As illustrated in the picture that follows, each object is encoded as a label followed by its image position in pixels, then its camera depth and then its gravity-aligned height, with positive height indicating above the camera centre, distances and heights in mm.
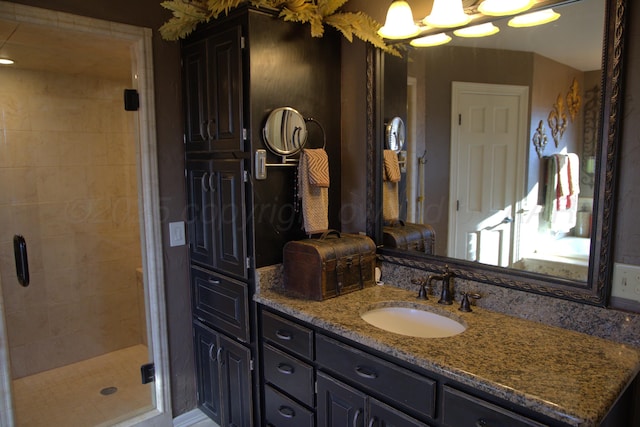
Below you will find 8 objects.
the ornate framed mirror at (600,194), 1382 -118
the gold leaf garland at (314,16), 1967 +675
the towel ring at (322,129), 2166 +154
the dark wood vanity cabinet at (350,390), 1276 -798
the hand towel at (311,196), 2090 -176
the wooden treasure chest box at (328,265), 1926 -478
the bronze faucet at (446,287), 1823 -533
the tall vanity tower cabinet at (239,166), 1979 -28
